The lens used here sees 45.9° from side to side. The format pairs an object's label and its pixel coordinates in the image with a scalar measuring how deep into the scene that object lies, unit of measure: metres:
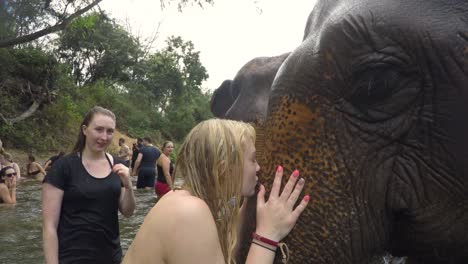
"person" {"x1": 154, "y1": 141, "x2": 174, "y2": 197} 8.32
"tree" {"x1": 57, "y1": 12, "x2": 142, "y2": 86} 39.62
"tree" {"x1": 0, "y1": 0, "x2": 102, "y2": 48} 9.77
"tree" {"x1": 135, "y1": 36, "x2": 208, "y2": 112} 47.91
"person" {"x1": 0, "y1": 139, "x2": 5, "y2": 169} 12.91
